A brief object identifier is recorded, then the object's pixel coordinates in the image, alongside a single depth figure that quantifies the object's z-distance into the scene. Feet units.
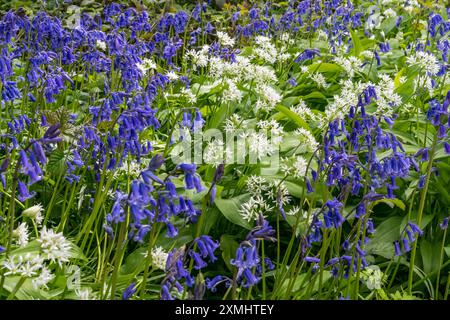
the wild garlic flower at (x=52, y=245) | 7.45
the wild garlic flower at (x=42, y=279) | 7.69
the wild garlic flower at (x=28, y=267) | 7.30
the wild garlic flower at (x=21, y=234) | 8.45
